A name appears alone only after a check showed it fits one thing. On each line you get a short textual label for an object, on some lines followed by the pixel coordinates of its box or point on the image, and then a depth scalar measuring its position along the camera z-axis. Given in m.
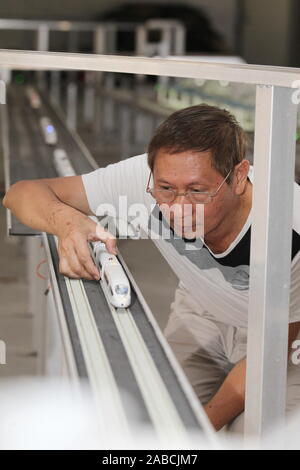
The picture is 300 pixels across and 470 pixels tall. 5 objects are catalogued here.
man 1.85
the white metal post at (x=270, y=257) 1.59
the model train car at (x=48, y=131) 3.72
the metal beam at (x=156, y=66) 1.57
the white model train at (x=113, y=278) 1.74
